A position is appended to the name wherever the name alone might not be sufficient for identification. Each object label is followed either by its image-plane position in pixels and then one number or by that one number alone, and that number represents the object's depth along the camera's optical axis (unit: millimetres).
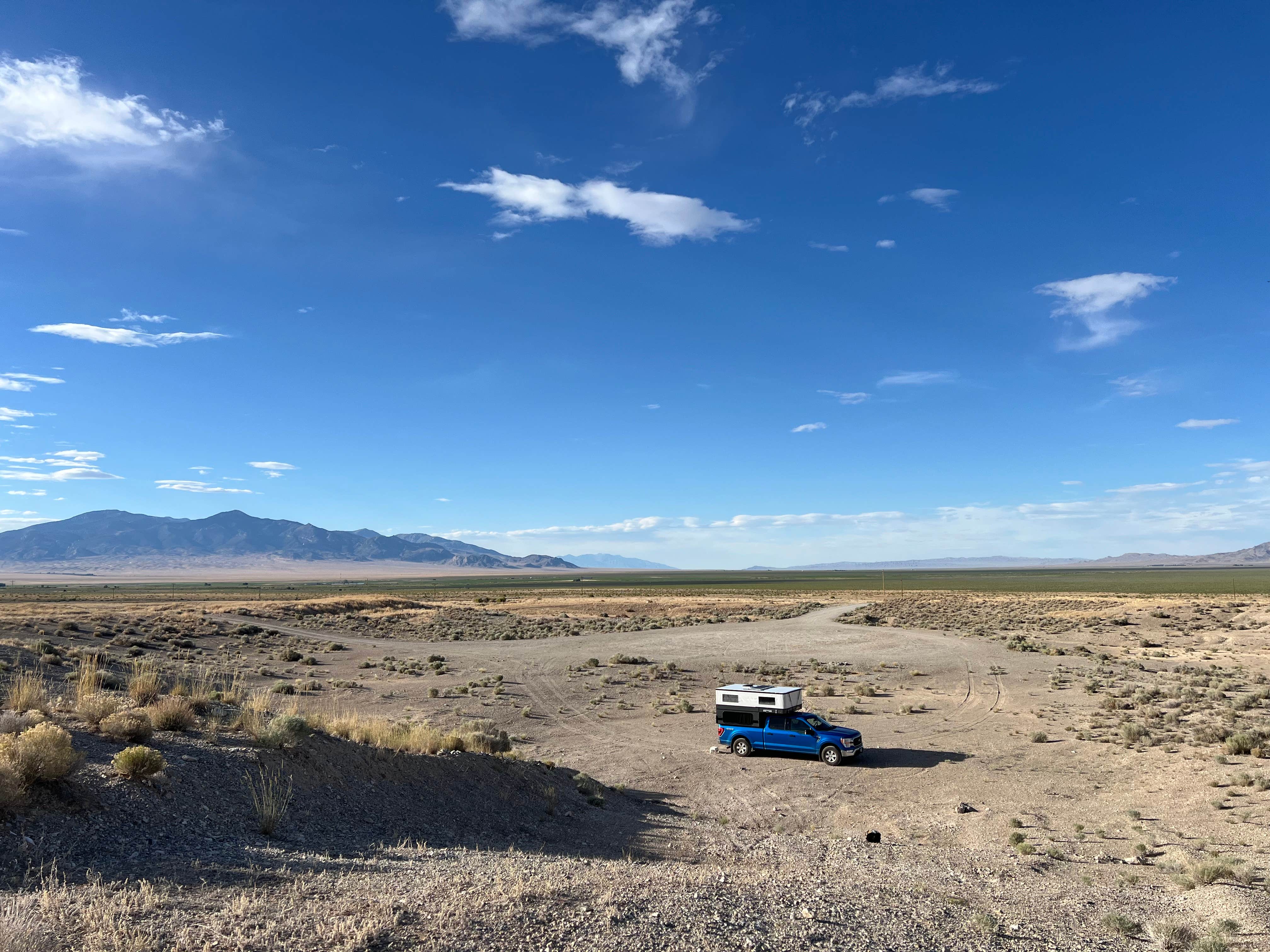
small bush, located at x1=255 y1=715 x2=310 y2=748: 12602
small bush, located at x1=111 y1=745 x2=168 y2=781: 9922
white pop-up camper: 23266
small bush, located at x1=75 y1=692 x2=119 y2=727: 11875
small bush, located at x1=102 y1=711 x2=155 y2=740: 11344
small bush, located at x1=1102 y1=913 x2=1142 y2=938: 8961
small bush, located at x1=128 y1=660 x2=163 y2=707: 13734
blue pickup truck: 22203
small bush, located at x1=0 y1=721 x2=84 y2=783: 8758
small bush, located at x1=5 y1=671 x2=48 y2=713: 12031
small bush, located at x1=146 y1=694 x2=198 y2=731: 12406
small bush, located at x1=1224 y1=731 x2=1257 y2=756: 20594
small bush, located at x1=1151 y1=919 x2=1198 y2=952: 8531
